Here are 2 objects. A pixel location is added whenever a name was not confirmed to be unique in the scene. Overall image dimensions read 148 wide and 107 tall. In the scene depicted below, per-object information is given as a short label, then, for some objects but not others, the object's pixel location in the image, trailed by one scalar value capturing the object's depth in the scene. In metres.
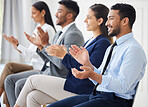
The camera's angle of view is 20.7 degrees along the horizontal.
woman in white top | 3.73
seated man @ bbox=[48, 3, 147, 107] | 2.54
